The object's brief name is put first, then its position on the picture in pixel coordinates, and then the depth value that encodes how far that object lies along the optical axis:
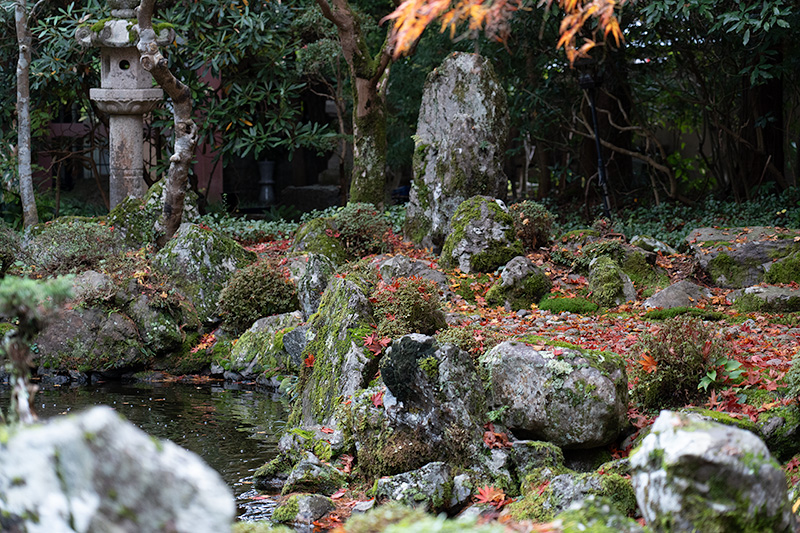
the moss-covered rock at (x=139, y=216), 13.12
